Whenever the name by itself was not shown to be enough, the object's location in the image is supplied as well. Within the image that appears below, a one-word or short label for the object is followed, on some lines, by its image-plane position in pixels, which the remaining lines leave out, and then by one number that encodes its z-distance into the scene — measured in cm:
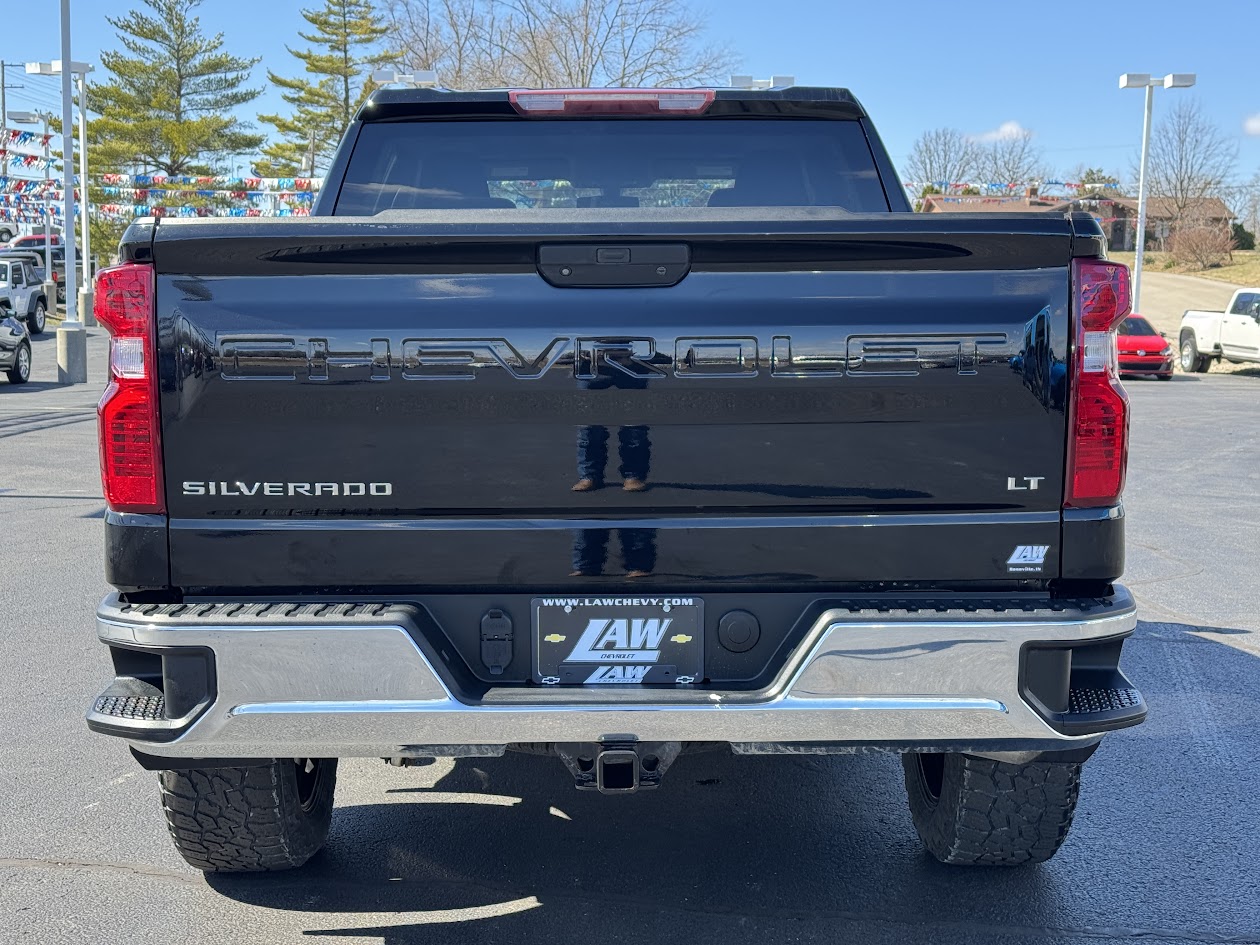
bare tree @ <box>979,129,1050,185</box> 7906
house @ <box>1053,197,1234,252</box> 7319
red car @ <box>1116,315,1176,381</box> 2708
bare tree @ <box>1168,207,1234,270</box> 6525
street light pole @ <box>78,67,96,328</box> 3444
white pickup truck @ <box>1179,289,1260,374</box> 2852
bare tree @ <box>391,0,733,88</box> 3275
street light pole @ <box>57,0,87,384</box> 2141
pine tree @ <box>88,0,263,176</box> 6550
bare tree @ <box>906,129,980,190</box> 8019
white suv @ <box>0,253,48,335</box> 3081
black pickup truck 282
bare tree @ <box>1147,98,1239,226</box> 7519
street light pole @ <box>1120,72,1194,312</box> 3231
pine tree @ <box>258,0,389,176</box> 6650
